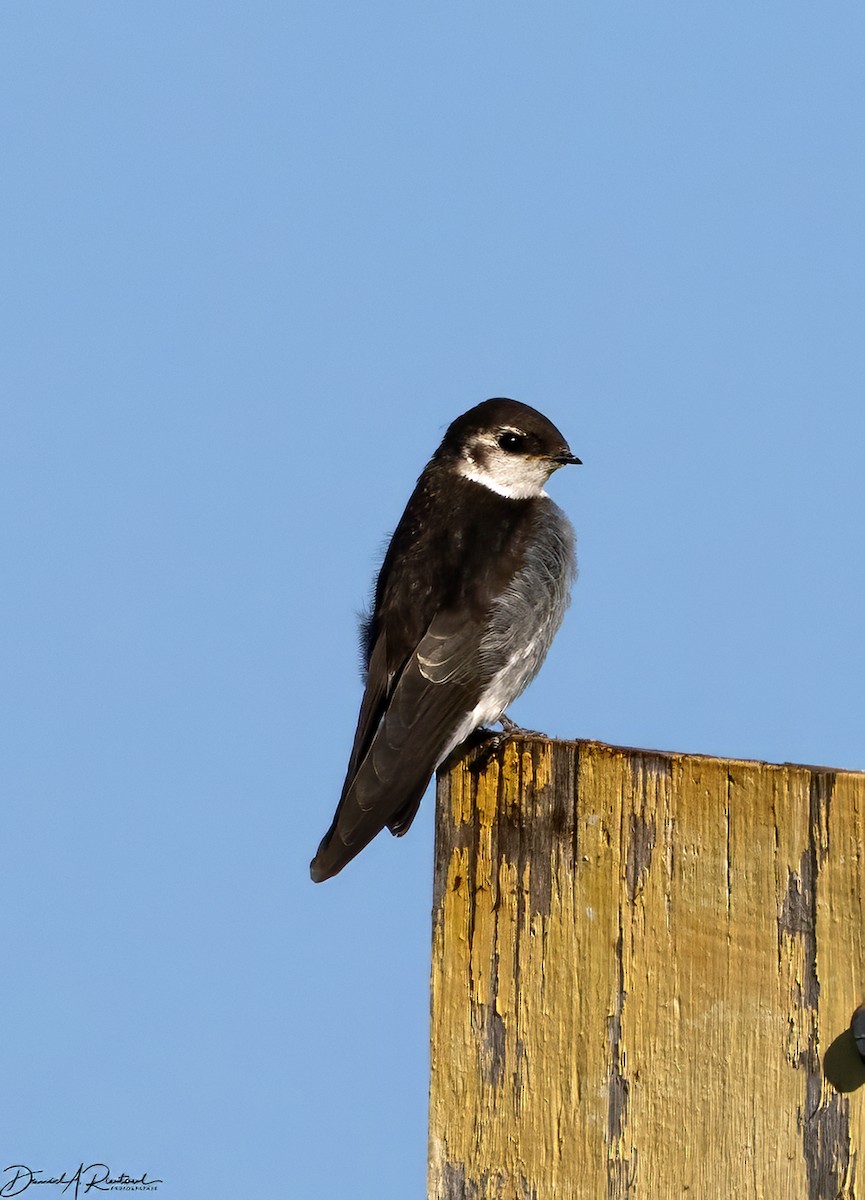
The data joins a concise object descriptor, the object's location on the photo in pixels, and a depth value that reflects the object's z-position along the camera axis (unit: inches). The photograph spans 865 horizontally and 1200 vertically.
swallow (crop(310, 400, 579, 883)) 316.8
